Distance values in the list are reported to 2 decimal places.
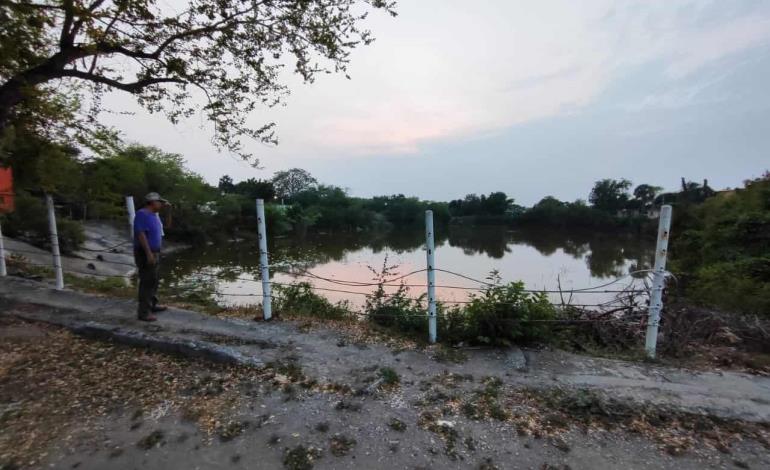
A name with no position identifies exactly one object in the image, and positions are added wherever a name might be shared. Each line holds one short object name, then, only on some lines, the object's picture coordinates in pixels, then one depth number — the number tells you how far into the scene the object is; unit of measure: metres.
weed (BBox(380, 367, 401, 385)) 3.33
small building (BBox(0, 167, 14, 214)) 12.44
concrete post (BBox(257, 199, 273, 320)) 4.55
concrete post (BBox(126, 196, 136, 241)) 5.55
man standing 4.56
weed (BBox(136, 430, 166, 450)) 2.46
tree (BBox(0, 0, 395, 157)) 3.86
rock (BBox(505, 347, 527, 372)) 3.66
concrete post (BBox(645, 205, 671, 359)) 3.69
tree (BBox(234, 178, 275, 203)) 52.77
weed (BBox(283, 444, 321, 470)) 2.30
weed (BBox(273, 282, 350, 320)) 5.51
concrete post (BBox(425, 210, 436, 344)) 4.02
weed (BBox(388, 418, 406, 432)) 2.68
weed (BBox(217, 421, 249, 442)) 2.56
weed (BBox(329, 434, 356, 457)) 2.44
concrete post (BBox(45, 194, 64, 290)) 5.83
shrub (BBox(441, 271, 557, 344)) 4.14
